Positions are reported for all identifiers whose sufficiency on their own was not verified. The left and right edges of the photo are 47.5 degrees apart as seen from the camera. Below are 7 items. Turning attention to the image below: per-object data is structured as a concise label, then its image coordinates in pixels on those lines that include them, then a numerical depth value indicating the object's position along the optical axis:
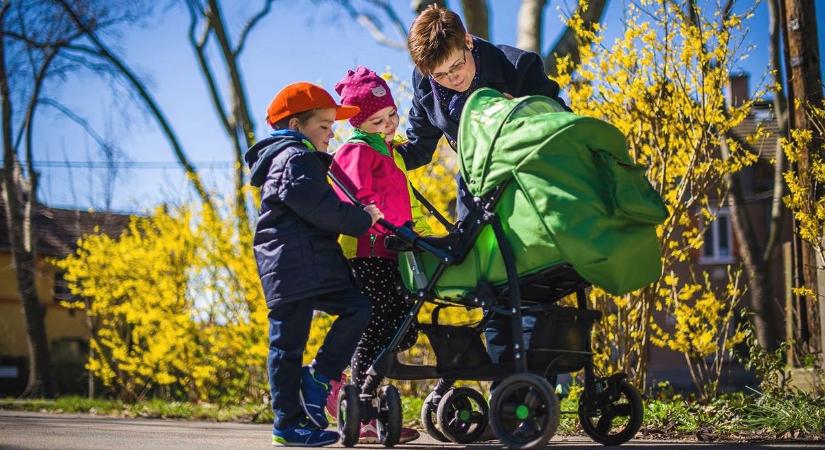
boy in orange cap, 3.57
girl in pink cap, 4.00
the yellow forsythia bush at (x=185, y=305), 8.54
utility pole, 5.94
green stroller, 3.20
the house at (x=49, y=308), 20.86
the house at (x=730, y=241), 23.09
